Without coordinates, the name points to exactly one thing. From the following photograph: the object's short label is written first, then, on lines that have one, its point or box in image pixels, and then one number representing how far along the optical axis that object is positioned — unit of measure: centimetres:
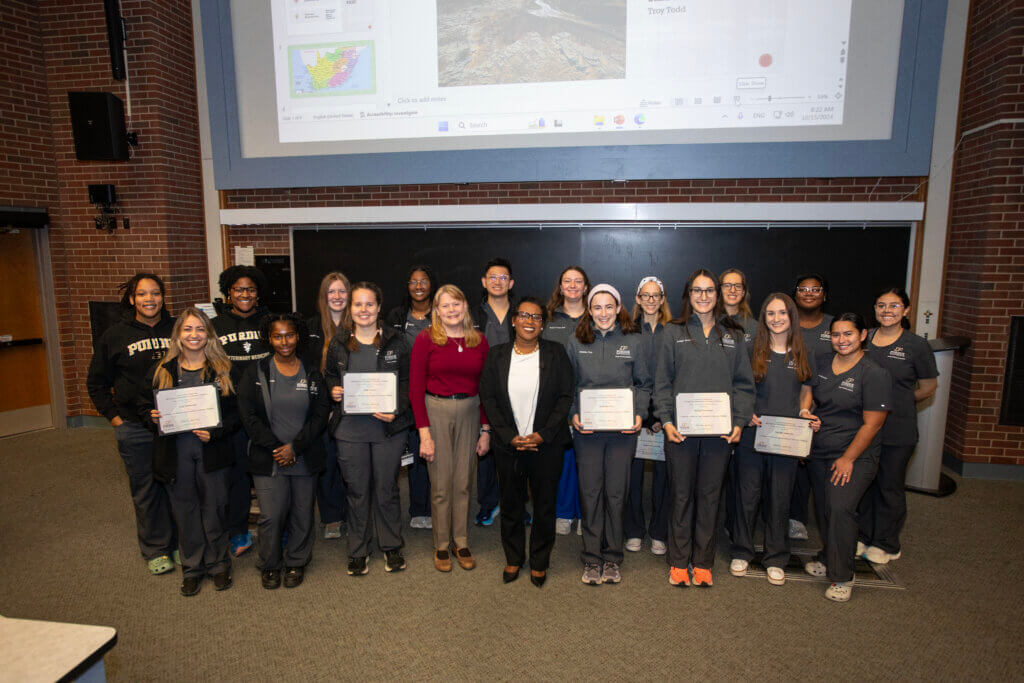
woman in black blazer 304
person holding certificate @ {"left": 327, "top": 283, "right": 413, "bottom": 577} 316
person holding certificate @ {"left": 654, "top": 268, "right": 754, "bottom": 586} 301
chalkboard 497
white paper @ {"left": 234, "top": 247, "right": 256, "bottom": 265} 597
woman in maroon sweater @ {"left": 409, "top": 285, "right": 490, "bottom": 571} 316
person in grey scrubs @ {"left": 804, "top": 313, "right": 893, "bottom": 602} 291
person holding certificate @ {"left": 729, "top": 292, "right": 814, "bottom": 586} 304
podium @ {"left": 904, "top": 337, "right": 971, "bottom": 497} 427
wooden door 584
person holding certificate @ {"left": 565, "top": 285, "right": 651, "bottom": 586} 310
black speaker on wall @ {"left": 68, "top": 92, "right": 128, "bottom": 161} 552
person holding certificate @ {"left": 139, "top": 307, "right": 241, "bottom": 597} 303
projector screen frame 431
